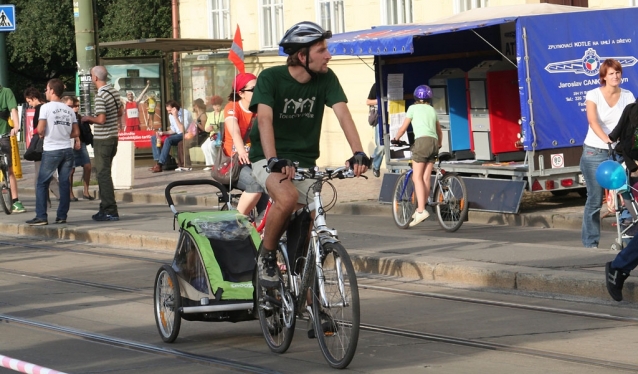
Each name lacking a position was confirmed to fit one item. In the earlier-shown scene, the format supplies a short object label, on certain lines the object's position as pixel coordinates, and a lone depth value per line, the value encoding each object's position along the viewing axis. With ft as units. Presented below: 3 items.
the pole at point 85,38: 71.82
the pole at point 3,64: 76.07
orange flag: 46.11
